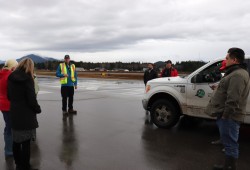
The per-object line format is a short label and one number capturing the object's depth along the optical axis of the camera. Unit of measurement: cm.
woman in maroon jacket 327
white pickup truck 454
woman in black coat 280
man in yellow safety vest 646
